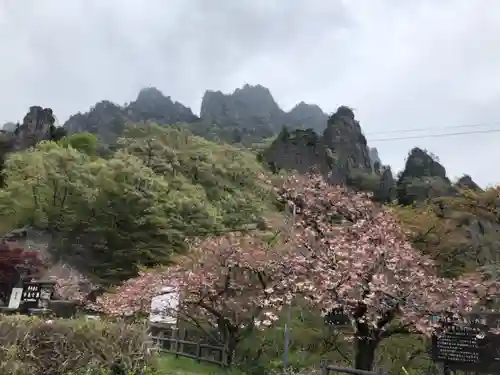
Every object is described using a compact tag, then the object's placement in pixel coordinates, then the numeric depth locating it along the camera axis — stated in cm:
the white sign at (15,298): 1081
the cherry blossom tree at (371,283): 953
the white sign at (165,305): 1456
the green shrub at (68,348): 632
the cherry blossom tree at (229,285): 1307
